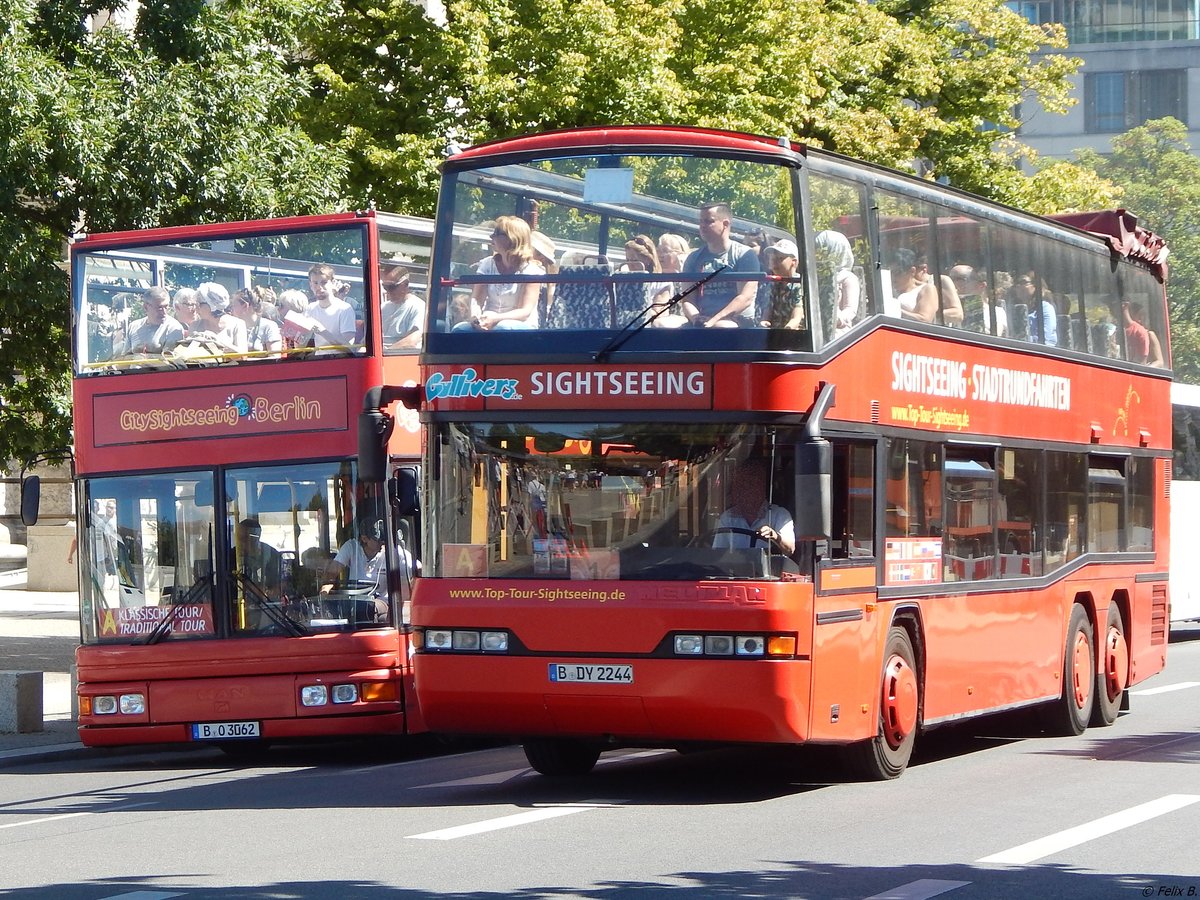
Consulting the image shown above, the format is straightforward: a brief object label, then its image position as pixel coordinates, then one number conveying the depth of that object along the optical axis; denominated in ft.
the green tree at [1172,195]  264.11
